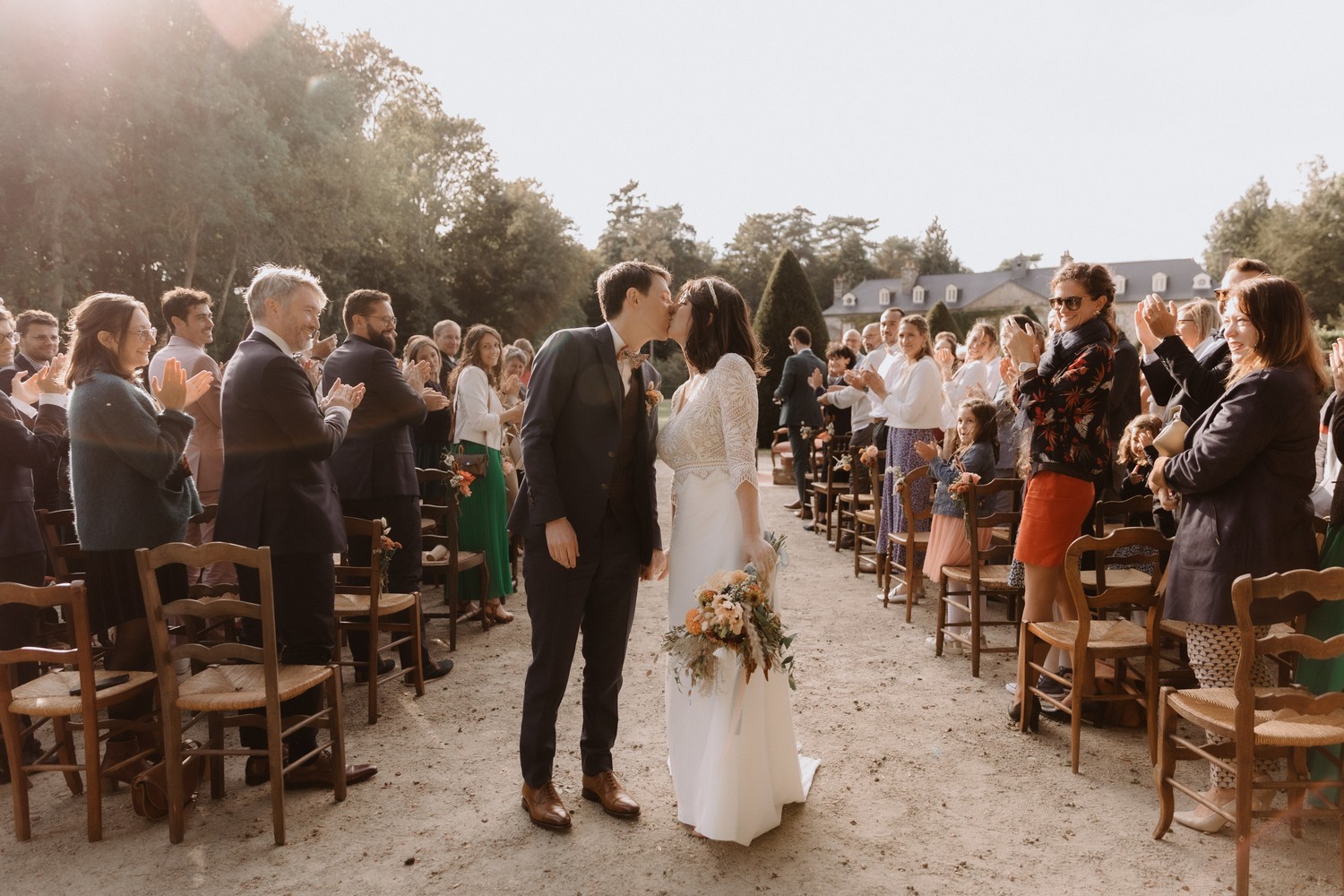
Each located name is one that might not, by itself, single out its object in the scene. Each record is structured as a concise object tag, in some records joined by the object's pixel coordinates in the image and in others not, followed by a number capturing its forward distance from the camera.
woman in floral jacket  4.39
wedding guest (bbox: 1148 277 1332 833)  3.32
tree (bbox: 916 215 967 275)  73.56
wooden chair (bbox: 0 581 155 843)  3.42
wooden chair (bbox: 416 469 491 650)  6.11
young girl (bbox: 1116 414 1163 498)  4.57
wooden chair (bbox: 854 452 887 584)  7.68
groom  3.39
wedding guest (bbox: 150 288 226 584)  5.20
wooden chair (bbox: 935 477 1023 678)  5.32
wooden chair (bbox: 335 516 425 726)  4.84
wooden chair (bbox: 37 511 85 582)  4.56
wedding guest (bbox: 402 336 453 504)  7.74
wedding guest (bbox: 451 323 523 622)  6.81
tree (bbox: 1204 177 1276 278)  48.66
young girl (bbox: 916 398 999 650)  6.00
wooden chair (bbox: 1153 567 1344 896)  2.97
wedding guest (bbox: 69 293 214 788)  3.73
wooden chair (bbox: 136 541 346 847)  3.45
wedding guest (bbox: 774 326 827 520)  11.45
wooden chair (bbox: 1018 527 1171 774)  3.91
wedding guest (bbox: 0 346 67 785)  4.22
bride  3.38
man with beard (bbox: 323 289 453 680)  5.34
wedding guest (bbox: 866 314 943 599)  7.31
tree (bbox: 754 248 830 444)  19.95
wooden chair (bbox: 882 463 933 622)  6.46
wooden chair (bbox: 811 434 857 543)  9.70
